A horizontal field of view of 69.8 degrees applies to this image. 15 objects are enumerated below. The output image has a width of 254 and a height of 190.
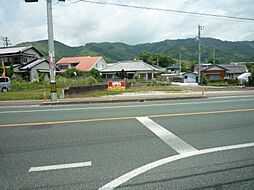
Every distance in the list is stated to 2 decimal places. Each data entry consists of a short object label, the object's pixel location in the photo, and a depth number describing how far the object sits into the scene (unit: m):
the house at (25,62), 34.38
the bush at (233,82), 39.04
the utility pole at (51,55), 12.24
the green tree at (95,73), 38.73
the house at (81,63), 47.28
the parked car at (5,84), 20.83
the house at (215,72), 51.94
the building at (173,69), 88.38
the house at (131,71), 43.41
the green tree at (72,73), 36.21
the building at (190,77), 51.60
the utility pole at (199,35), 38.55
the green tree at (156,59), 91.55
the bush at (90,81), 25.15
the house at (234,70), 57.09
